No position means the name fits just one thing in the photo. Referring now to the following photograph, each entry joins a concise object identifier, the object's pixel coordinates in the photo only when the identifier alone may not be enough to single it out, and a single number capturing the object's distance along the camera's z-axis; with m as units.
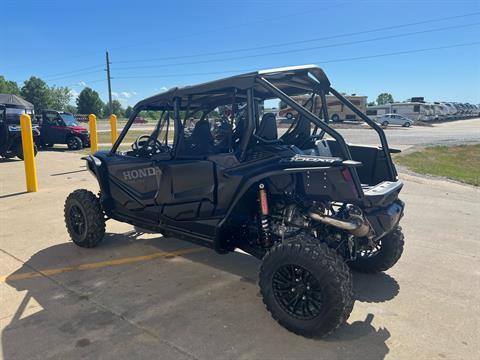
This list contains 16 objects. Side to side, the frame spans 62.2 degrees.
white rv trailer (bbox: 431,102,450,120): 46.94
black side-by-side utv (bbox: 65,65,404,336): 3.00
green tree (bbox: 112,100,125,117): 106.19
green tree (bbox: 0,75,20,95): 100.76
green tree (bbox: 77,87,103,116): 100.88
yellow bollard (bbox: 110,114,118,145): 13.48
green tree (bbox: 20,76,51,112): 102.88
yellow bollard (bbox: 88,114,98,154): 13.52
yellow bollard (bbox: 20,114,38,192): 8.16
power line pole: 45.01
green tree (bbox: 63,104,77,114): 109.82
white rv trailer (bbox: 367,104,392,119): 51.46
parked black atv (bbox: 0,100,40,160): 13.40
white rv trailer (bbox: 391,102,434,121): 45.28
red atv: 17.92
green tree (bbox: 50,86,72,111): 108.06
